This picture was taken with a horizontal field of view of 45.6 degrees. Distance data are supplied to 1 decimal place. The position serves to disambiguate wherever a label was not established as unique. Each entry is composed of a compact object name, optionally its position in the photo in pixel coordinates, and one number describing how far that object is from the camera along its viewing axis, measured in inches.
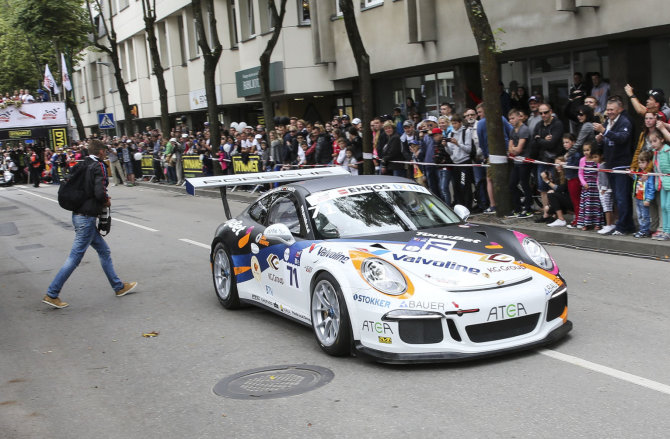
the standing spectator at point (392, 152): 649.0
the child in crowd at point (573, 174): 486.3
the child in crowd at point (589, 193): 468.8
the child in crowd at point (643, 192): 428.8
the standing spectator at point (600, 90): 639.1
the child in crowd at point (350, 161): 711.7
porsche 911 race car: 232.1
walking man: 373.4
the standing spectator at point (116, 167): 1363.2
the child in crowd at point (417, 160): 628.4
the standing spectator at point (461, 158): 590.4
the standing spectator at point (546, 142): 516.7
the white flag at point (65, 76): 1724.9
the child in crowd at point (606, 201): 459.2
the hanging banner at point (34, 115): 1673.2
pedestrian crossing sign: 1589.6
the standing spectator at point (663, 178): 419.8
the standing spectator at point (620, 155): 448.1
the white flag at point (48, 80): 1776.1
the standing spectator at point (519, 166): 541.0
